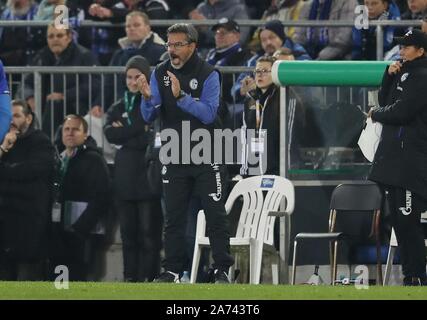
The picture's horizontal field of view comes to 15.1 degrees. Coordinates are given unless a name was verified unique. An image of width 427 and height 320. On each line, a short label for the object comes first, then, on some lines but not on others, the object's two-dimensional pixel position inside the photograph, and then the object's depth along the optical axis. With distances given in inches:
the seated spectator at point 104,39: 765.3
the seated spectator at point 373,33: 698.8
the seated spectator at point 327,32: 708.0
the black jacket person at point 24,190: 688.4
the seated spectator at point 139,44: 711.1
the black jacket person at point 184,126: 589.0
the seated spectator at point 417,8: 693.9
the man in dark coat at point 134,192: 678.5
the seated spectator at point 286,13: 738.8
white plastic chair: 626.2
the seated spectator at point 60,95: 714.2
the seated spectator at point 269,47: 681.0
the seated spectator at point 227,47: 706.8
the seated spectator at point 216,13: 748.6
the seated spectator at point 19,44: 776.9
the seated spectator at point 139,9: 750.5
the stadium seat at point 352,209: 617.9
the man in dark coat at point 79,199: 695.1
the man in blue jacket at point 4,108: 501.0
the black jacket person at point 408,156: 566.6
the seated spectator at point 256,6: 780.6
